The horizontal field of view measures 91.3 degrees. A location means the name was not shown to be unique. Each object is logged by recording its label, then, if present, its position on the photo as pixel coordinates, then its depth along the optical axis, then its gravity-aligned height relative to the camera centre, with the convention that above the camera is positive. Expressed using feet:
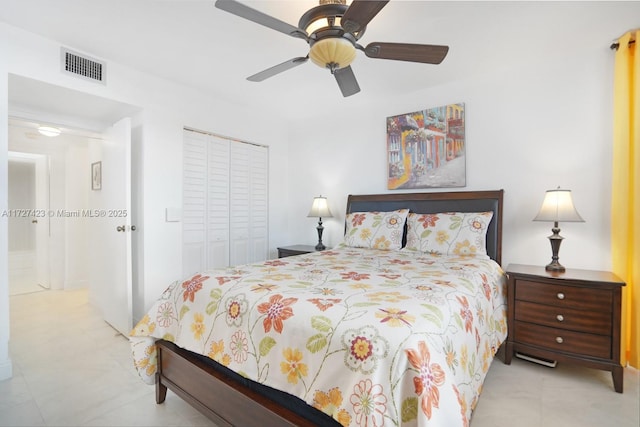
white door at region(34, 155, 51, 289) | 14.83 -0.62
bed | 3.25 -1.72
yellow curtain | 7.15 +0.54
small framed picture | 11.23 +1.30
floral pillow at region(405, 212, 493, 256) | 8.50 -0.67
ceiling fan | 4.78 +3.04
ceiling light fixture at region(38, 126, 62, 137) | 9.79 +2.78
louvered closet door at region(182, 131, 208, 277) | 10.83 +0.30
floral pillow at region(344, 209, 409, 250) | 9.80 -0.64
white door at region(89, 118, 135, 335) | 9.29 -0.54
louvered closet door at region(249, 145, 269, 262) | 13.23 +0.33
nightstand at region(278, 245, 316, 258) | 11.87 -1.52
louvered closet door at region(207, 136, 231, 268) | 11.64 +0.28
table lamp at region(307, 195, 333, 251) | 12.27 -0.03
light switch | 10.15 -0.11
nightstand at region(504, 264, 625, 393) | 6.47 -2.36
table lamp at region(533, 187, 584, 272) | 7.49 -0.07
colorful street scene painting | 10.11 +2.10
